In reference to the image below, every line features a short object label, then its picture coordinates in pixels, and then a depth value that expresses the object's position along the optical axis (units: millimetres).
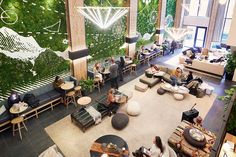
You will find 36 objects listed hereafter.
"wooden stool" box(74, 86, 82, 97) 8505
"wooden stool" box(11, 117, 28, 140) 6398
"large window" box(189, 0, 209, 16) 16503
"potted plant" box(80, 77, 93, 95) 9219
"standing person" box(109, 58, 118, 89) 9281
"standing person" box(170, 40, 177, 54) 16469
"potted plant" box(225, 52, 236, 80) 10859
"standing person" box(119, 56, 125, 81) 10907
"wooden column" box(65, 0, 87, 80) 8305
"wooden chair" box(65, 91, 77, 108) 8141
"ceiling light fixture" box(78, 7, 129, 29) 9055
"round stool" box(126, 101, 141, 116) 7625
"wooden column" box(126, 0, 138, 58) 11752
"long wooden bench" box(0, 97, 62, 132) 6745
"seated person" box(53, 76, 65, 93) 8336
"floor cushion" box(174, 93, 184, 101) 8883
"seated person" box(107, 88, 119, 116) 7727
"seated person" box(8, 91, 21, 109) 6895
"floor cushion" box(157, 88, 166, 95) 9422
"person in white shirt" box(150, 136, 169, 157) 5118
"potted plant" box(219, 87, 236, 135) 4524
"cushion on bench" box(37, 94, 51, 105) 7612
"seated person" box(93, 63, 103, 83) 9625
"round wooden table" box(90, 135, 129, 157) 5355
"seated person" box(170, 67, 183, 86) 10019
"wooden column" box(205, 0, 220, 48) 15216
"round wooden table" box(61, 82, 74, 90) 8072
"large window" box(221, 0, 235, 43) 15023
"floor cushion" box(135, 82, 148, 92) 9721
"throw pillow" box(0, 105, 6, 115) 6831
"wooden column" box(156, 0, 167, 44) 15008
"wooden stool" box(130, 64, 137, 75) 11914
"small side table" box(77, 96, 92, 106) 7520
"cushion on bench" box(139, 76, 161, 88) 10111
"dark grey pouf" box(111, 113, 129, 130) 6759
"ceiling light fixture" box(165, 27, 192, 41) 11312
